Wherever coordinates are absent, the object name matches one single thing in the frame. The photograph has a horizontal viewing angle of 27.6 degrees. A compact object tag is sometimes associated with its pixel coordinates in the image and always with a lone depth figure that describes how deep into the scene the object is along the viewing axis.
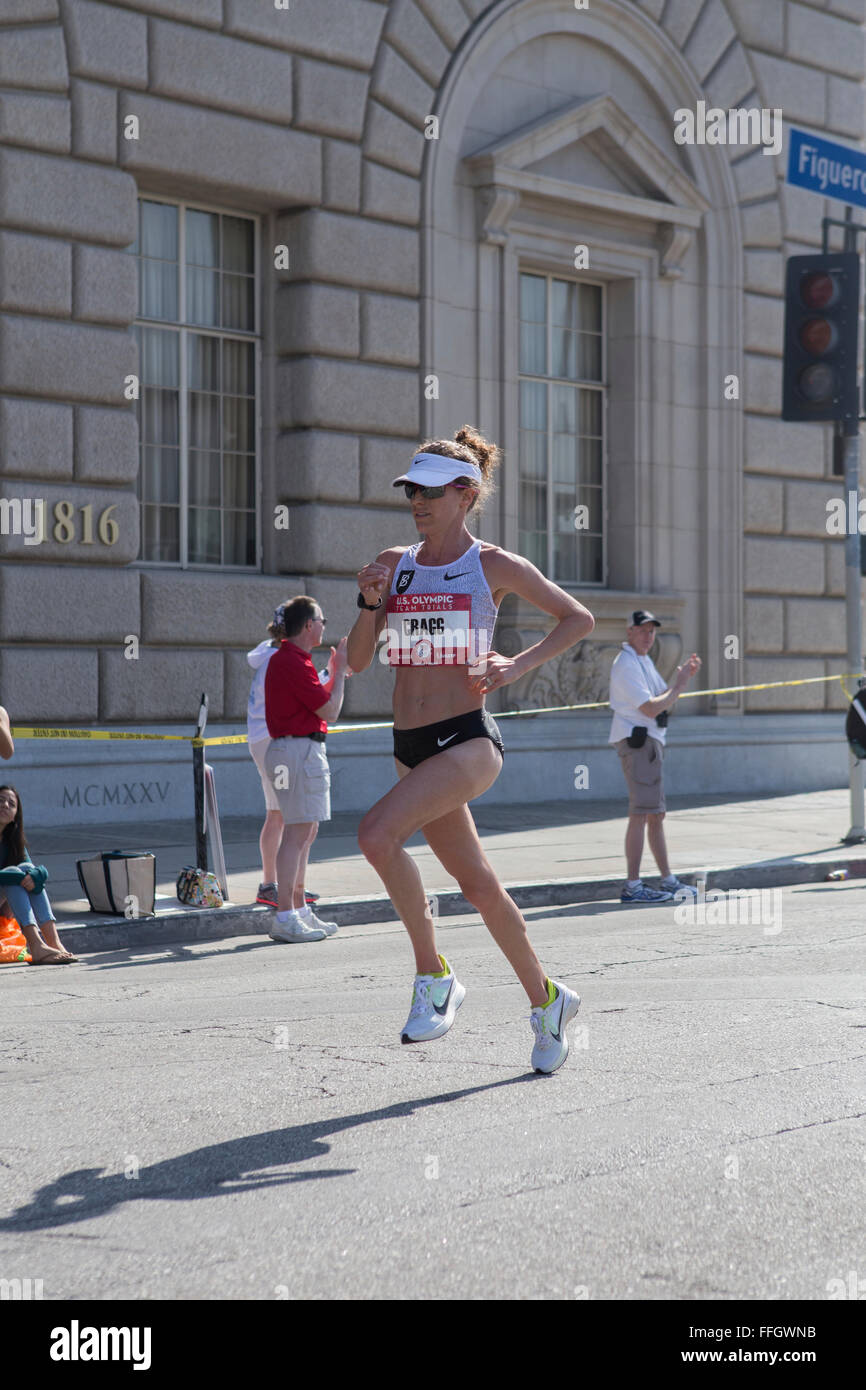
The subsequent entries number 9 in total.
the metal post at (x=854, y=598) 13.84
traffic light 13.49
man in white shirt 11.07
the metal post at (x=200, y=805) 10.23
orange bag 8.70
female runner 5.63
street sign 12.79
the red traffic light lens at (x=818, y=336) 13.57
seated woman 8.64
